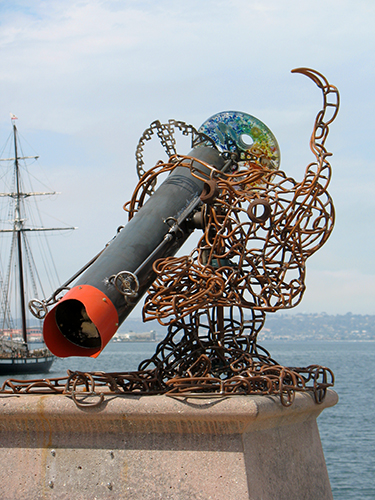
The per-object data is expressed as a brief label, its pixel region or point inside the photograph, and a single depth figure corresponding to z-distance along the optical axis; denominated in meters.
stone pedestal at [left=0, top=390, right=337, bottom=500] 4.84
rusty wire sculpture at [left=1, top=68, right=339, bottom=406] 5.45
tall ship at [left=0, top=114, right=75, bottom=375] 55.78
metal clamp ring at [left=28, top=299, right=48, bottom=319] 5.70
